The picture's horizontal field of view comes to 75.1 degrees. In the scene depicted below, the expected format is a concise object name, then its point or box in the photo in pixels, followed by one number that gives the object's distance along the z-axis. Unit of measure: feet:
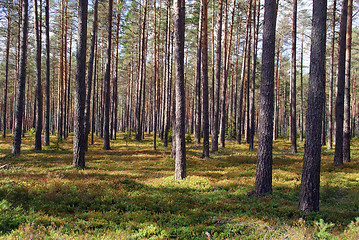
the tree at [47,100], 57.60
